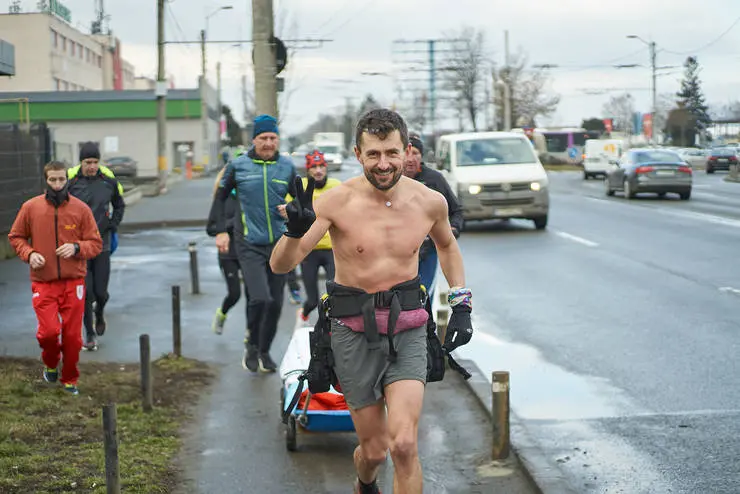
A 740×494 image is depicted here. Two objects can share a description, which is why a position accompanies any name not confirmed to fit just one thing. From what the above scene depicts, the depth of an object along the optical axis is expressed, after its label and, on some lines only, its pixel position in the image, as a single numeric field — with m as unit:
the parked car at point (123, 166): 63.94
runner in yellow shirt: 10.71
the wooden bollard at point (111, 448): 5.50
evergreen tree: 107.31
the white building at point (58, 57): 73.75
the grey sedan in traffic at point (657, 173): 34.50
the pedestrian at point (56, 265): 8.69
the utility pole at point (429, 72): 110.12
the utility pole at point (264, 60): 14.71
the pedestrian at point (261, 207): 9.16
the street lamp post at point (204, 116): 80.56
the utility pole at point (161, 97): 41.16
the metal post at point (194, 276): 15.34
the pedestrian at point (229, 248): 9.48
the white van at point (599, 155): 57.50
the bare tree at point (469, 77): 95.88
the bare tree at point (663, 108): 123.56
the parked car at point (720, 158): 63.19
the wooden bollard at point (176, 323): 10.34
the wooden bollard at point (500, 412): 6.77
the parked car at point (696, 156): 71.44
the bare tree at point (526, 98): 107.06
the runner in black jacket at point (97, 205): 10.71
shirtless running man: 5.14
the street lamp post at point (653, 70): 80.75
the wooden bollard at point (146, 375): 7.99
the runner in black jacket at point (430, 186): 9.51
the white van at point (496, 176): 23.86
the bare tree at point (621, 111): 138.12
